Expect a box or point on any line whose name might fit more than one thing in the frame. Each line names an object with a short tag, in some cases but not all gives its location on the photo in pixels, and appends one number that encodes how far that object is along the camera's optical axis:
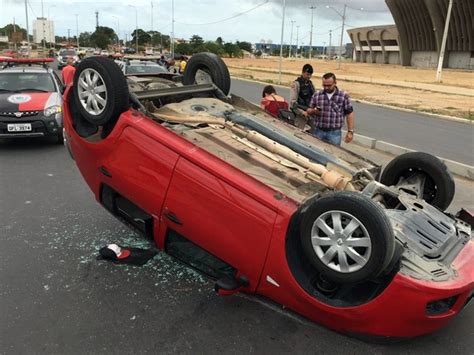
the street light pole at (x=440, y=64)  35.53
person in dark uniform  7.72
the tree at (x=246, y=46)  139.54
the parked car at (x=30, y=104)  8.45
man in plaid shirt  6.57
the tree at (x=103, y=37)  93.38
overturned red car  2.78
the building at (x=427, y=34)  68.44
